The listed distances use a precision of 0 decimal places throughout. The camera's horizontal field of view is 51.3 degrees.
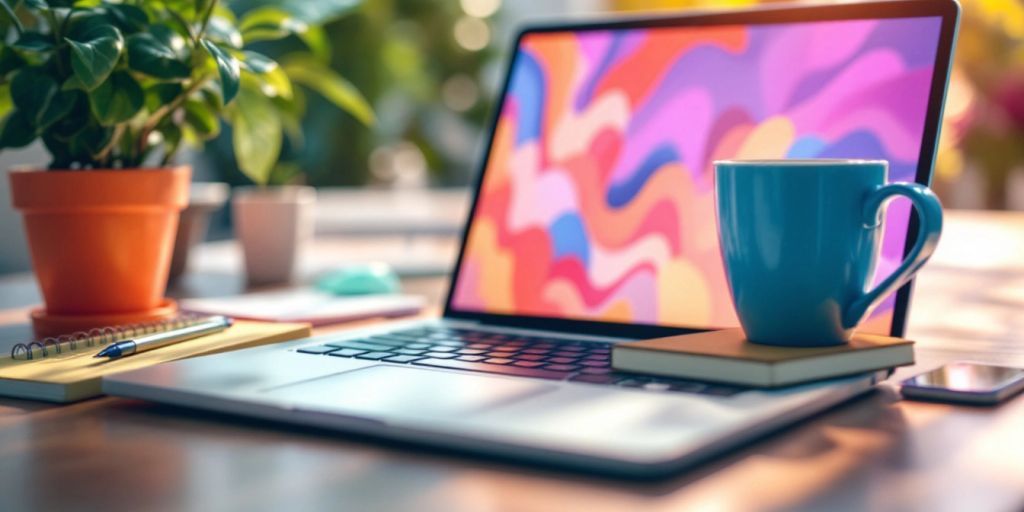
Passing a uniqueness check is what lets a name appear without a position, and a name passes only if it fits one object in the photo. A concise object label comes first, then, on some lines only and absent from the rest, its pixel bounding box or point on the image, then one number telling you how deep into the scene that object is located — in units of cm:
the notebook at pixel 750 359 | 56
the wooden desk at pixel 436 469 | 44
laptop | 51
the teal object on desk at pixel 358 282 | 112
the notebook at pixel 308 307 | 94
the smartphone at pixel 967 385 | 60
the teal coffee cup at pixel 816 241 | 61
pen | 70
